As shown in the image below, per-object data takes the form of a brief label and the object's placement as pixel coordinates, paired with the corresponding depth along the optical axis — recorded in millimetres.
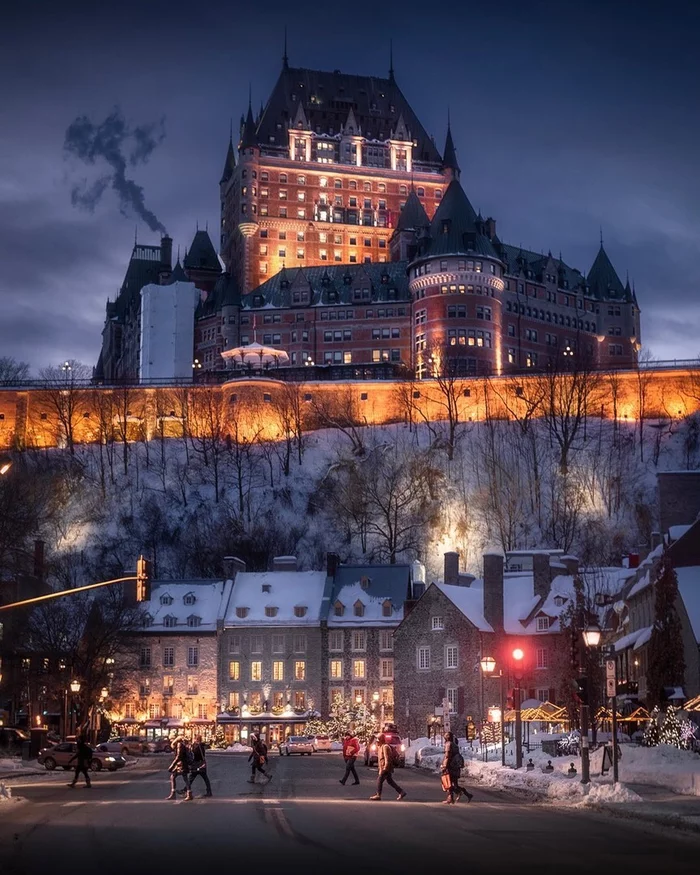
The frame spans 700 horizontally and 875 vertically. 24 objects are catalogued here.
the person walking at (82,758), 40312
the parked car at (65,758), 52344
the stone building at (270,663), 95750
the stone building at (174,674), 97375
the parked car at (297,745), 77500
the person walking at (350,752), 39000
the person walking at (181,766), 33219
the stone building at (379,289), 161625
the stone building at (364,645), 95625
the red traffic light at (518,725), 43688
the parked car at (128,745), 67994
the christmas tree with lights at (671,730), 42416
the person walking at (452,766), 31422
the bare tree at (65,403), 147688
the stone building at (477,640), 83062
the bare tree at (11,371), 162262
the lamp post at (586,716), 33188
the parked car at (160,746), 83238
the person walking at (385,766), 32344
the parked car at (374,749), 56062
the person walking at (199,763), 33969
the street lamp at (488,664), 49312
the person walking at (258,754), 40656
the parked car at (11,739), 63928
